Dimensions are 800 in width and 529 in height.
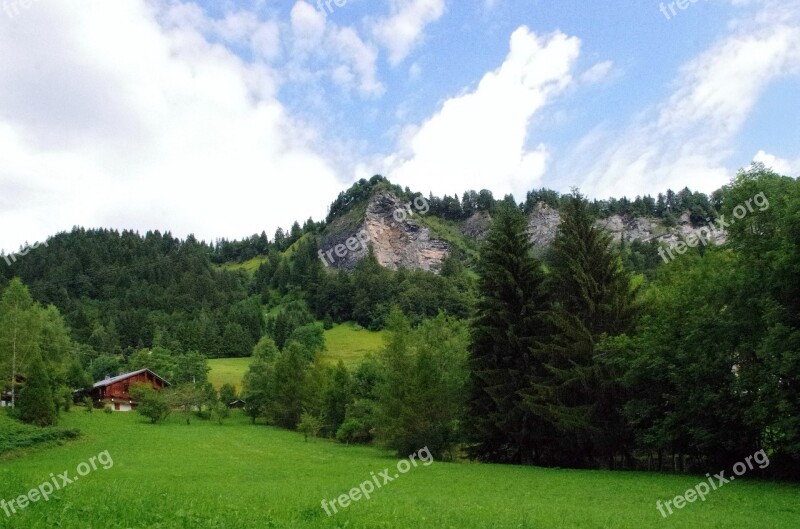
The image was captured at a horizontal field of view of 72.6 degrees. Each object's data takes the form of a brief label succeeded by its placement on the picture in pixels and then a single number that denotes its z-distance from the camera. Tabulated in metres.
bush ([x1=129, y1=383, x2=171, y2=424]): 61.88
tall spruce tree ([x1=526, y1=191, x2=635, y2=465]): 28.88
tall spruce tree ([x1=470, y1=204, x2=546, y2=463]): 32.03
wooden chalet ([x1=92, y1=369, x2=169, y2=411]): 77.56
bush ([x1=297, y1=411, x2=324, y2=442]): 51.59
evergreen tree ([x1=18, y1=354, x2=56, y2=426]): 39.94
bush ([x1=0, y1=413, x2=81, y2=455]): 30.00
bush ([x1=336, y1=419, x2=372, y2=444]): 49.91
